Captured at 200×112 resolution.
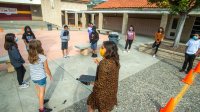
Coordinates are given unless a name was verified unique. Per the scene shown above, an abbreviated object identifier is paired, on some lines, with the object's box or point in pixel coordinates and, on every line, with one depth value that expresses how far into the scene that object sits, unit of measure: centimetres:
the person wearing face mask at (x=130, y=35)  785
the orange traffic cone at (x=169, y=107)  328
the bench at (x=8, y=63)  504
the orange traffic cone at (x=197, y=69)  585
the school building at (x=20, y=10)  1942
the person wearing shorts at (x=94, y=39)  686
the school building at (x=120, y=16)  1322
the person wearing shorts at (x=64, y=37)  635
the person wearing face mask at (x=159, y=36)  749
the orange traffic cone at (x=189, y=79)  502
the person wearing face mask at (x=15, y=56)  364
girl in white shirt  257
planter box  714
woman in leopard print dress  207
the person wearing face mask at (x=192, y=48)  531
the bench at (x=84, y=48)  733
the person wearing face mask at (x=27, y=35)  534
